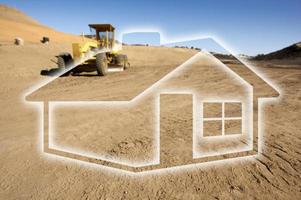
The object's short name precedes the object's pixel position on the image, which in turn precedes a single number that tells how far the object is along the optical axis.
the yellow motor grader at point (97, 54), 12.53
